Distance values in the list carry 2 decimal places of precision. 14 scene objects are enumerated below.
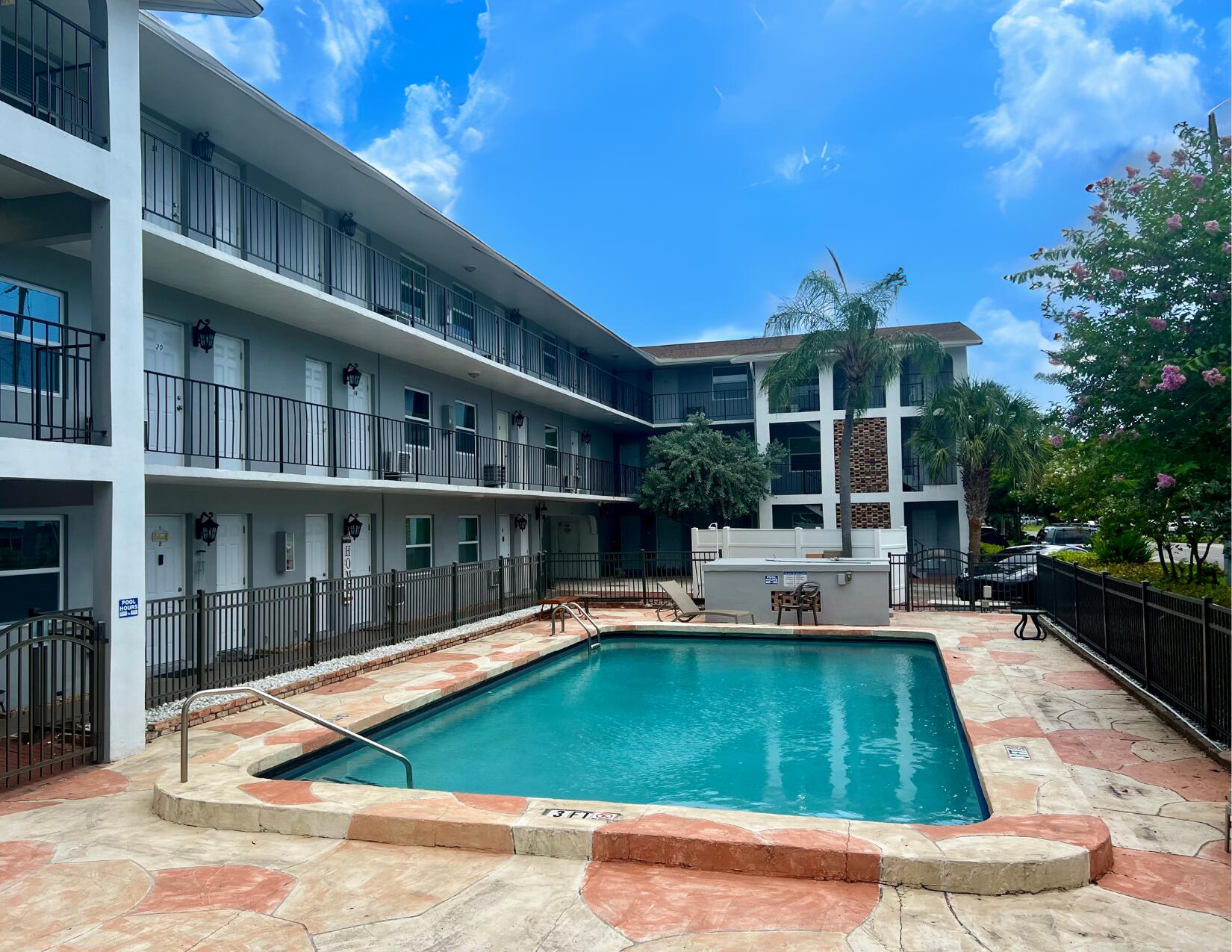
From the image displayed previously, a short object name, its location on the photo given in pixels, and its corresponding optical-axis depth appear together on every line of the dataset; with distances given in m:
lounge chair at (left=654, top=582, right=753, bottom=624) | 16.86
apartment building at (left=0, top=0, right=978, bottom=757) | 7.75
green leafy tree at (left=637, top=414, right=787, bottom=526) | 25.84
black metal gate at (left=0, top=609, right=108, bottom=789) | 6.96
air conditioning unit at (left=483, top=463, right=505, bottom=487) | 20.05
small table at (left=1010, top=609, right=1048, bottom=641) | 14.18
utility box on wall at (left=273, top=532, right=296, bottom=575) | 14.02
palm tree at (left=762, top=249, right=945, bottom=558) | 22.59
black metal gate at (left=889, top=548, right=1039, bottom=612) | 18.62
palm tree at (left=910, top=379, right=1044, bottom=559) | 23.70
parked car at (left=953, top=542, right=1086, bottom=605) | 18.78
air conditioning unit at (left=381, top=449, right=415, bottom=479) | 15.95
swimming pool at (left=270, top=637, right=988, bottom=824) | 7.74
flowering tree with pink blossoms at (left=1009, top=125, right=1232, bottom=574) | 6.98
